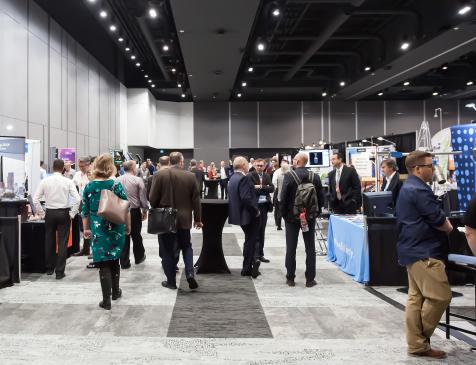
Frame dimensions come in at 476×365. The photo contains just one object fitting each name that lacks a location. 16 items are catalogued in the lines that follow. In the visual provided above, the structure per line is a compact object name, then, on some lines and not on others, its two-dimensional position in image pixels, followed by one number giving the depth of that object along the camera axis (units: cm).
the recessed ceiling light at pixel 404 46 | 1016
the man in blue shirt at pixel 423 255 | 289
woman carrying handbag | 404
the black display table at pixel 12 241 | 489
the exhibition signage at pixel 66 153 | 1018
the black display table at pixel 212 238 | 548
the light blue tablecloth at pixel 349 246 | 493
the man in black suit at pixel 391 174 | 558
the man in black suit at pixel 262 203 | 602
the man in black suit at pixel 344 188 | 657
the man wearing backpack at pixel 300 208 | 473
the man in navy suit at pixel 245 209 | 507
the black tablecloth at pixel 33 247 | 550
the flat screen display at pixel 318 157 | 973
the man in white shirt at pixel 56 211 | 521
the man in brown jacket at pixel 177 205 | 465
